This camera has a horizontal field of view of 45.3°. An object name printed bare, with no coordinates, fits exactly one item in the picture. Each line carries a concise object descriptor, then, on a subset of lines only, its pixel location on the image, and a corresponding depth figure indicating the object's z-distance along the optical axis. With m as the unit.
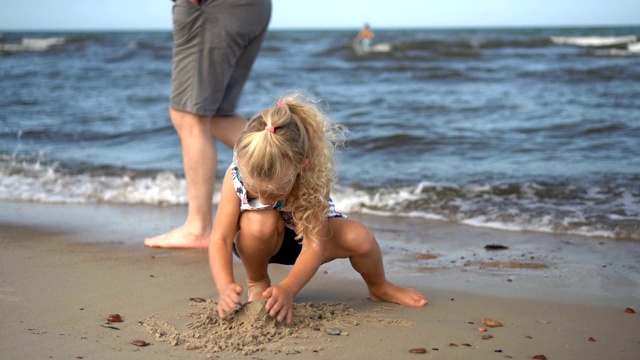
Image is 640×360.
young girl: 2.39
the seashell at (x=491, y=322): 2.61
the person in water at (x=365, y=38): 22.39
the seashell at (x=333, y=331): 2.49
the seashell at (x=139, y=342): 2.36
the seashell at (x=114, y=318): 2.58
